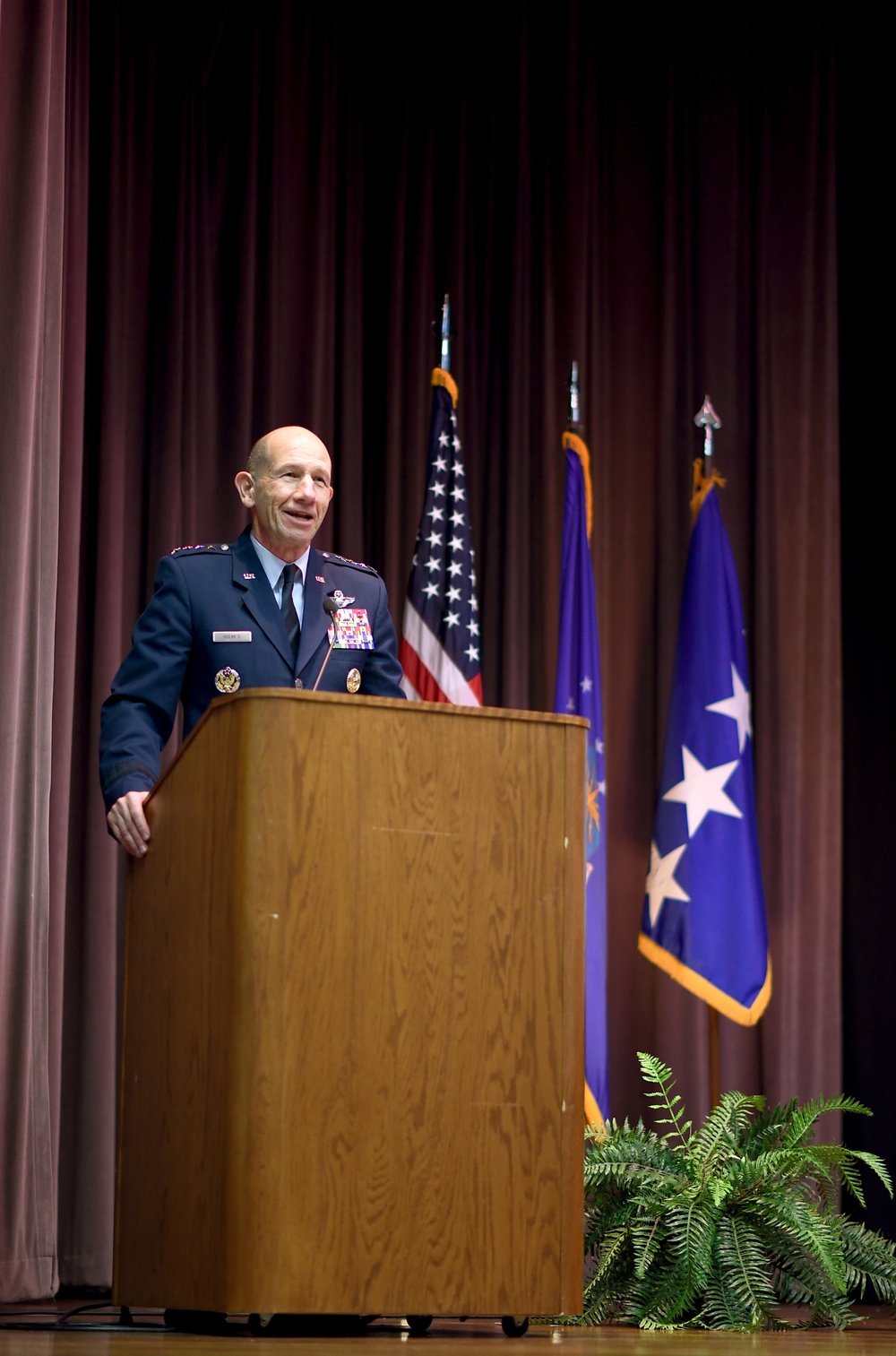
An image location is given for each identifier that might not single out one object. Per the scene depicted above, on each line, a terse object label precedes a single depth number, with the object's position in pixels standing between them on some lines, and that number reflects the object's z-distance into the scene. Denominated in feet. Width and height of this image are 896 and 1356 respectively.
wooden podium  13.83
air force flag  31.63
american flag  31.89
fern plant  22.43
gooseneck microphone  17.69
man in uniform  18.21
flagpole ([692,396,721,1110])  32.04
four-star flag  31.73
